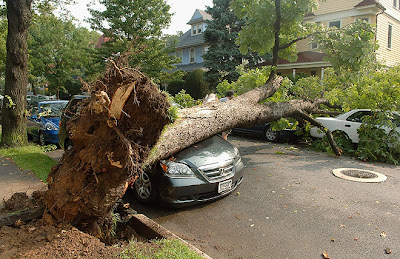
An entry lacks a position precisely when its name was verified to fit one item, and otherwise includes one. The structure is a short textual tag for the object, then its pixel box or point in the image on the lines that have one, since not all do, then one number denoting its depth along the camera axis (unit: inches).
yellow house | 837.8
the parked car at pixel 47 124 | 417.4
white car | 405.5
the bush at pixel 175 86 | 1256.8
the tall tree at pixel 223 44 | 980.6
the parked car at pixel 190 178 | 195.5
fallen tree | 125.0
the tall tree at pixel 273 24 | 352.5
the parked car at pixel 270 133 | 481.4
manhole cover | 280.7
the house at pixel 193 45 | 1473.9
